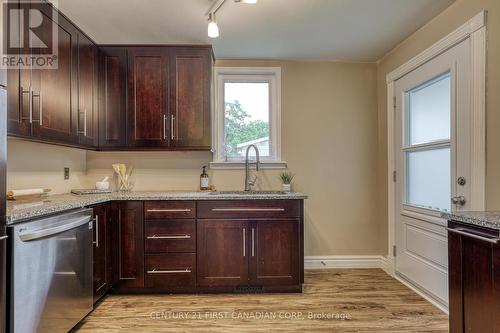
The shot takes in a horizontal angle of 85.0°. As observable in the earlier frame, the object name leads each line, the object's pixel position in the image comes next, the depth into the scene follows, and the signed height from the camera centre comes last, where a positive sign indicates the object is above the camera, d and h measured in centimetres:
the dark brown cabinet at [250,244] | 250 -71
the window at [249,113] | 317 +64
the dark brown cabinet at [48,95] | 177 +53
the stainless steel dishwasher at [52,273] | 147 -64
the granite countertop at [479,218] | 127 -27
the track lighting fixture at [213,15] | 204 +119
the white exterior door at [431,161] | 203 +5
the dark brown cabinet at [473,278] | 126 -56
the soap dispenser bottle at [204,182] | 304 -16
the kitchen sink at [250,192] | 268 -26
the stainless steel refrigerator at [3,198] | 137 -15
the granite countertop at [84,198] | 156 -26
